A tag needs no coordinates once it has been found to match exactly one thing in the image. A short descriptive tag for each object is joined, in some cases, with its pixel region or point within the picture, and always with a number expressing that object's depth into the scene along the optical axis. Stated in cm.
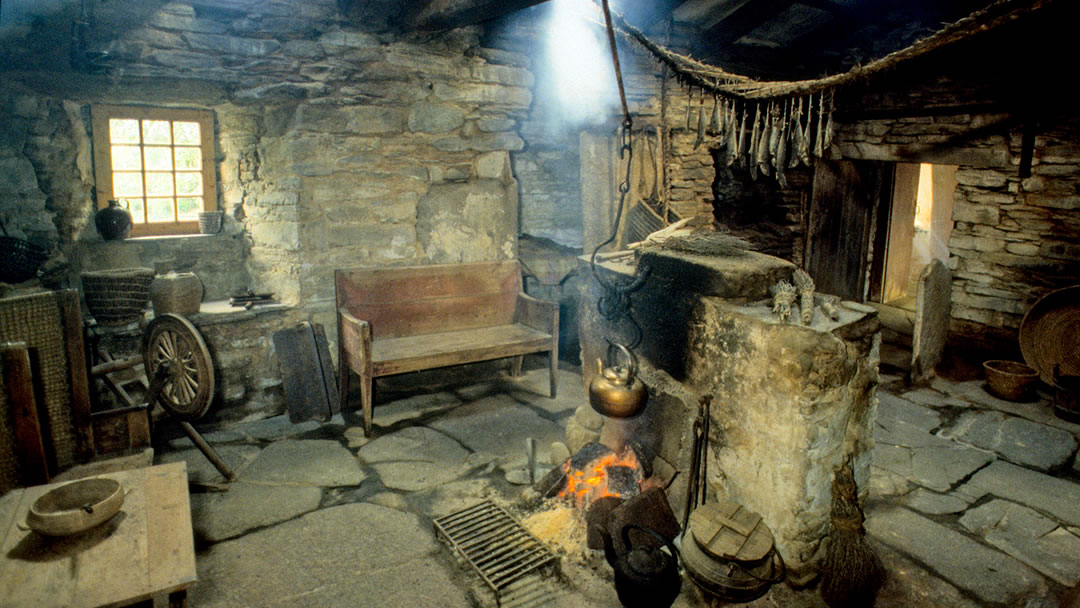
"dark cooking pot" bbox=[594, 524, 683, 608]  254
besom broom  263
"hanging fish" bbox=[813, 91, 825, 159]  538
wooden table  176
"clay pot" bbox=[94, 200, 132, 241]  471
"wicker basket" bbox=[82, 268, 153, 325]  427
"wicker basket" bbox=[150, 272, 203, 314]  451
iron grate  292
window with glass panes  482
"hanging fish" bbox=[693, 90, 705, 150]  575
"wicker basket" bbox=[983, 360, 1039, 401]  513
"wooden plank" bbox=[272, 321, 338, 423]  473
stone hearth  270
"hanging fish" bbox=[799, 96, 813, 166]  545
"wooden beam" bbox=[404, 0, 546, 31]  410
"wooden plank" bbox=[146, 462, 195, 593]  187
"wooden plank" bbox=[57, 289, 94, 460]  300
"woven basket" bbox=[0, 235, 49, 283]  425
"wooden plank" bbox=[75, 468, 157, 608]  177
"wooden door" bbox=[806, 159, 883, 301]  740
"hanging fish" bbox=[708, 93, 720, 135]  537
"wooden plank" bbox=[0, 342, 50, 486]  259
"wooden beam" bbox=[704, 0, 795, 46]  645
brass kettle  336
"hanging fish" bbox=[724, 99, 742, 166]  544
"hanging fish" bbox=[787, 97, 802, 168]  532
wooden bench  465
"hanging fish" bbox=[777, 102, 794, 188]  546
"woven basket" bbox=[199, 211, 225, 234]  515
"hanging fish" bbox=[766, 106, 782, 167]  543
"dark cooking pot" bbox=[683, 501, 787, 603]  252
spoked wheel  362
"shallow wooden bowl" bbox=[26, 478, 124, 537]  194
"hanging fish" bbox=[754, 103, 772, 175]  544
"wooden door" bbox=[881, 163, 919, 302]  866
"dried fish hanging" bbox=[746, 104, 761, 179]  548
